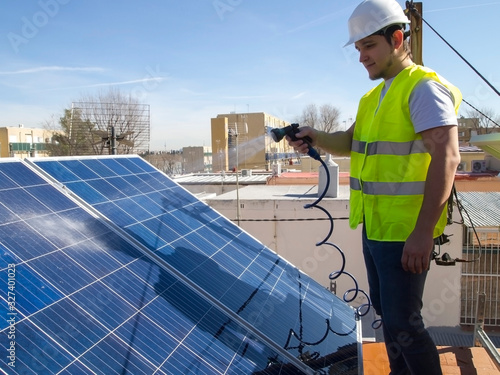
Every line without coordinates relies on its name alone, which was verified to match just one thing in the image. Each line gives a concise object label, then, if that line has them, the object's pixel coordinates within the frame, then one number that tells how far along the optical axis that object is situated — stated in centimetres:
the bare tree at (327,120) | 4088
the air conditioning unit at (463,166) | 2744
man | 253
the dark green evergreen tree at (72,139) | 2777
